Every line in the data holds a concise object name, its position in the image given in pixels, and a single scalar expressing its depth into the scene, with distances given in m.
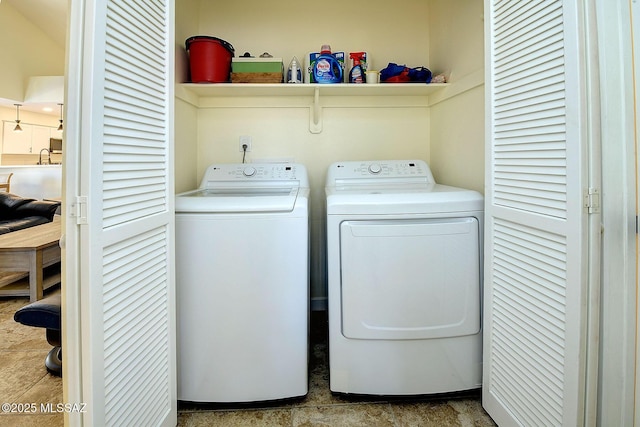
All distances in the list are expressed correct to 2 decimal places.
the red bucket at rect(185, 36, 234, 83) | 1.87
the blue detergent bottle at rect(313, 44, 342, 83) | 1.98
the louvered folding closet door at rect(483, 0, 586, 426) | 0.91
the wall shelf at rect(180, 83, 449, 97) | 1.94
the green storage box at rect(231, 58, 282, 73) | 1.97
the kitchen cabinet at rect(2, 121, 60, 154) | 7.08
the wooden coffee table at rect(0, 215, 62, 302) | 2.31
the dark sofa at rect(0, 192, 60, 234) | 3.64
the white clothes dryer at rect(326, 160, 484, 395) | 1.36
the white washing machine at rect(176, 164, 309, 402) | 1.32
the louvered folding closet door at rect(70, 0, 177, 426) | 0.83
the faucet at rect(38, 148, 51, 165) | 7.55
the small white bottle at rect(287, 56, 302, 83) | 2.01
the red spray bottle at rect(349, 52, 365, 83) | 2.03
